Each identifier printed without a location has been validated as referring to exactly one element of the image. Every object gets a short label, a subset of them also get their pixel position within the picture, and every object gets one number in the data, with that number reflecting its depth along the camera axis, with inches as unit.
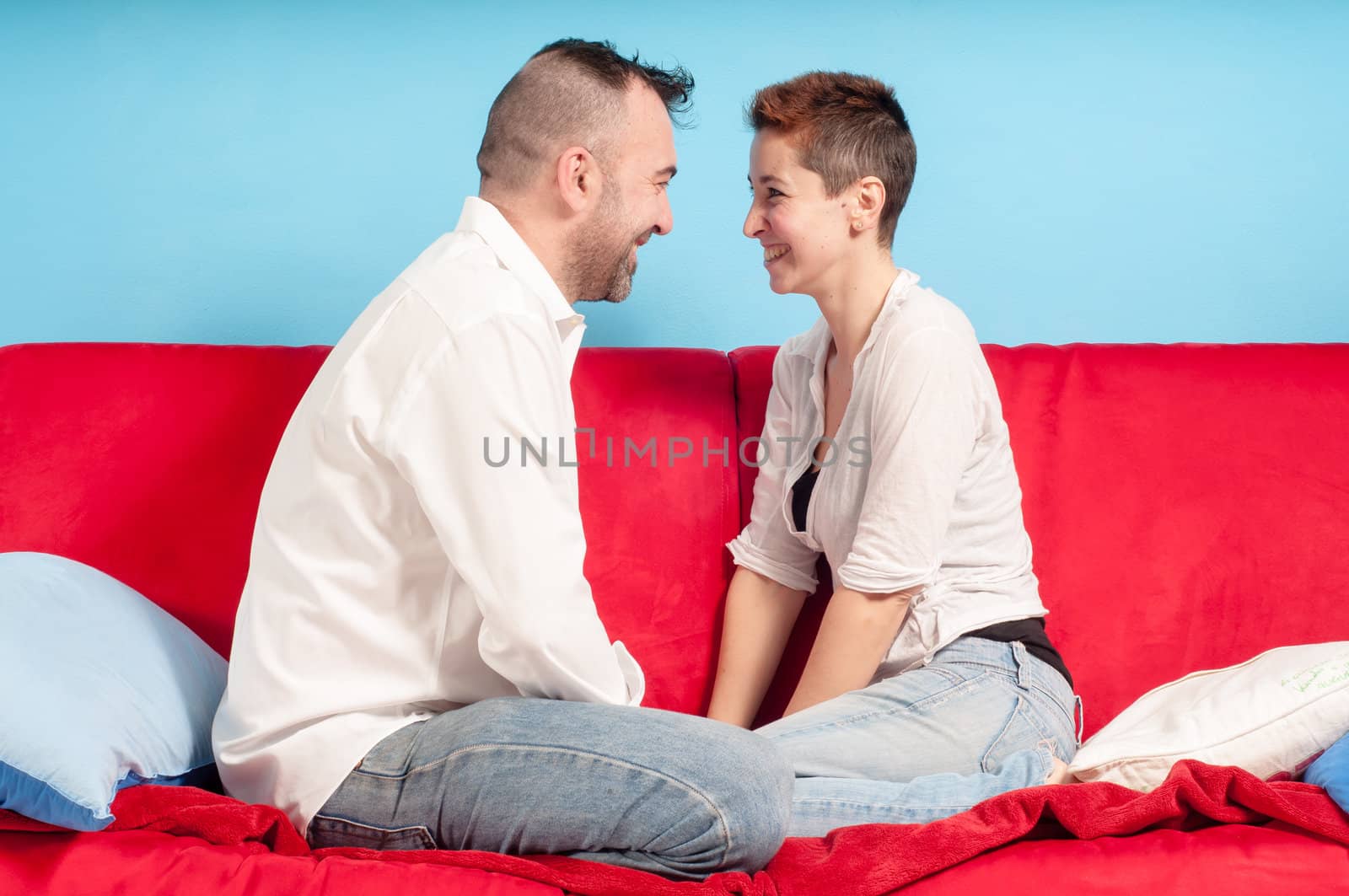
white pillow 55.4
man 48.5
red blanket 47.2
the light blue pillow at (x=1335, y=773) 50.1
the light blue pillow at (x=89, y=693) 47.4
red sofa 70.9
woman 59.9
